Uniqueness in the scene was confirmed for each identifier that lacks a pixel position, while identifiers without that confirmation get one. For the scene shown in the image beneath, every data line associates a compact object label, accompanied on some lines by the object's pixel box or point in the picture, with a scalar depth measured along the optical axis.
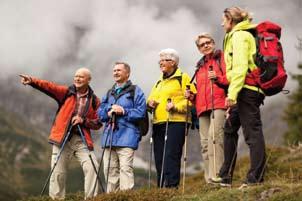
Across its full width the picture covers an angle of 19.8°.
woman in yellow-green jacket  13.44
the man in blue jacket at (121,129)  17.85
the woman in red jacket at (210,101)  15.69
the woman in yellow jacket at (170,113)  17.58
